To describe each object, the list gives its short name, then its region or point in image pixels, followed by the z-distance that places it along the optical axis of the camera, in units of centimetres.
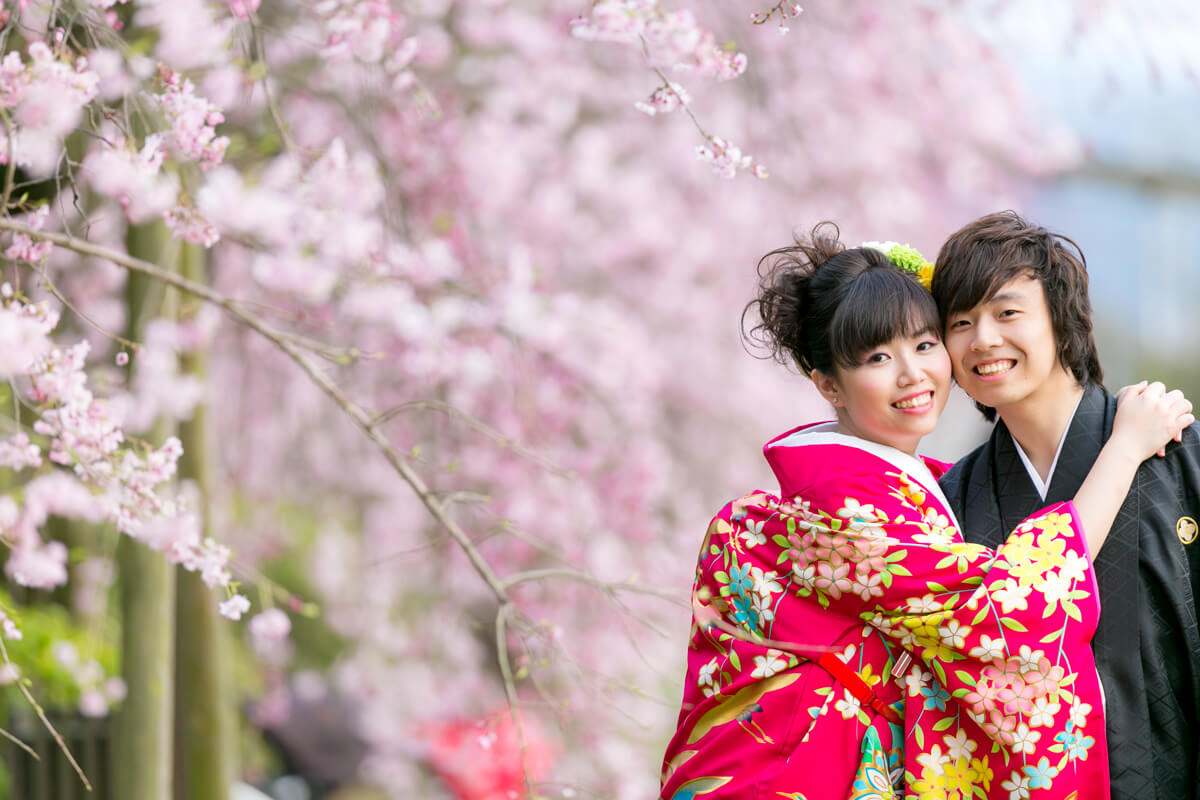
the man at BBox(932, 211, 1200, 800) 553
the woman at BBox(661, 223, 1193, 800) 552
